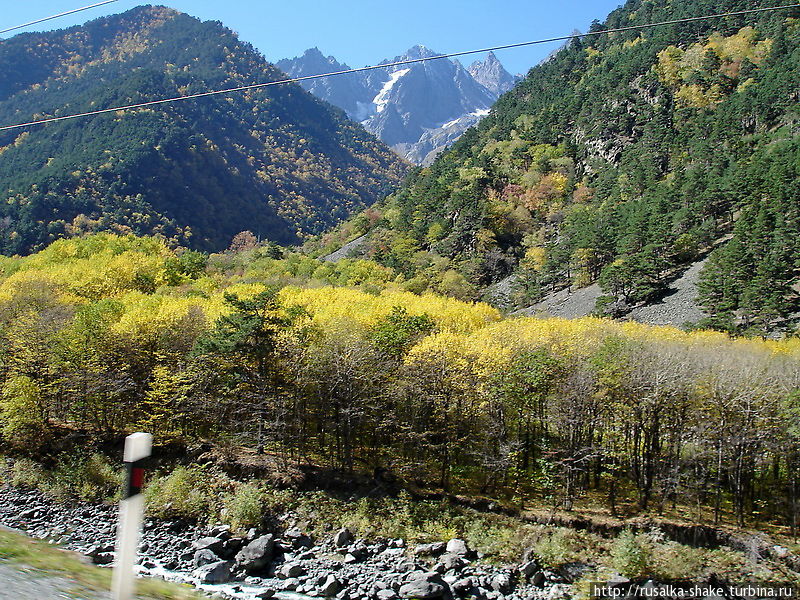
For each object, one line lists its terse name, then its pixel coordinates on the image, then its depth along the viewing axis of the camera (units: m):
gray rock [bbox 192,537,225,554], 18.55
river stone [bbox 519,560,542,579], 17.29
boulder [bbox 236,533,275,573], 17.67
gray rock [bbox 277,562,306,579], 17.34
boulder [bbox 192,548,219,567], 17.76
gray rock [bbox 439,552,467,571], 17.86
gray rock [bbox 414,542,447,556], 19.00
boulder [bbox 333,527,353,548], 19.66
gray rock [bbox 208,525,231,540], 19.58
